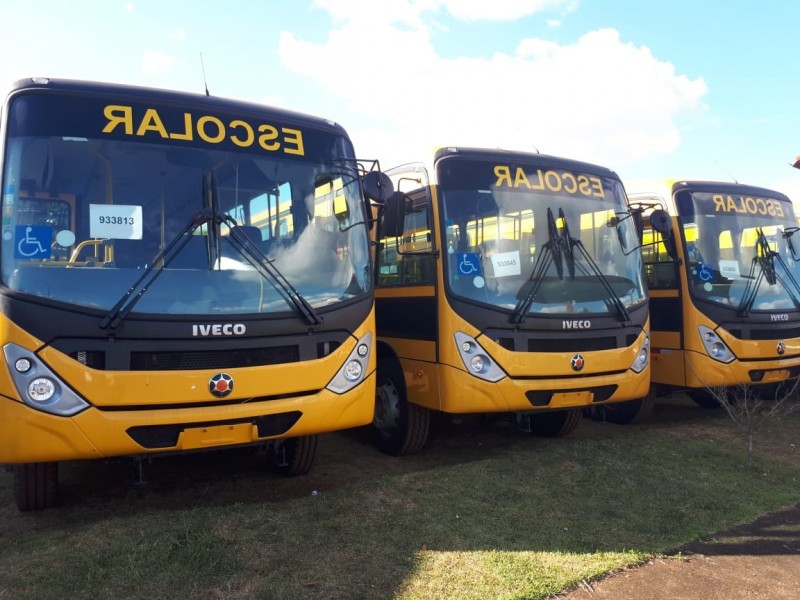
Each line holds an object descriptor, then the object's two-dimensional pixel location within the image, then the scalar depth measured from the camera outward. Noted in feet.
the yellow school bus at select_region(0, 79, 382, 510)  12.36
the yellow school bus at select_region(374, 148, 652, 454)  17.88
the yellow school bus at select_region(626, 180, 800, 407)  23.15
